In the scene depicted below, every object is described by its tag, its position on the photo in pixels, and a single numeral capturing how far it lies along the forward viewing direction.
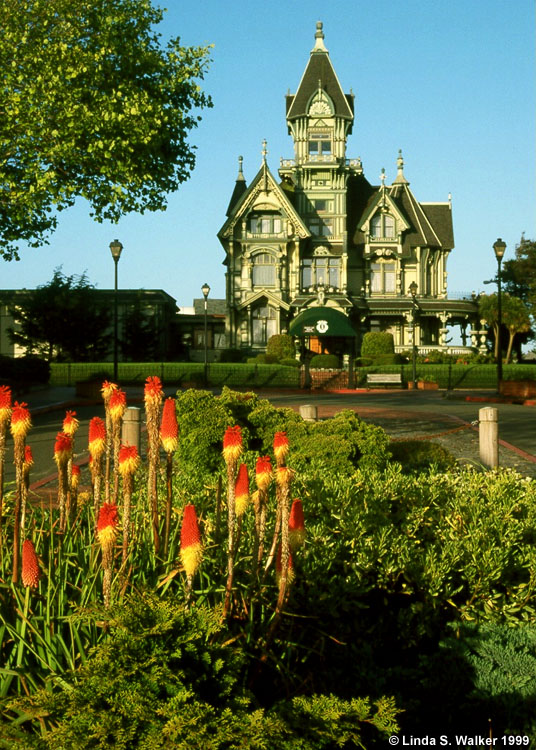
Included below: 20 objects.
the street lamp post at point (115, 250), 30.68
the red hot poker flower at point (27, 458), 3.51
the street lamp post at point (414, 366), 38.97
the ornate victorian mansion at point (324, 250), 54.38
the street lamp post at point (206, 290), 39.81
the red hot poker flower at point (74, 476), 4.05
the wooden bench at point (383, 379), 39.19
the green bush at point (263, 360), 47.09
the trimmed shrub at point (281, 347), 48.84
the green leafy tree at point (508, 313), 53.88
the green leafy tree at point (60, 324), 46.97
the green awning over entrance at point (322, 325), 48.09
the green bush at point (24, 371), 32.56
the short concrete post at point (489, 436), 10.16
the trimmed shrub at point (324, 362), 44.75
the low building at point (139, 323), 53.09
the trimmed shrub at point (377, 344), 50.66
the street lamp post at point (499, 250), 31.42
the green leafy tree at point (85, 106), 21.12
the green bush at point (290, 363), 45.84
